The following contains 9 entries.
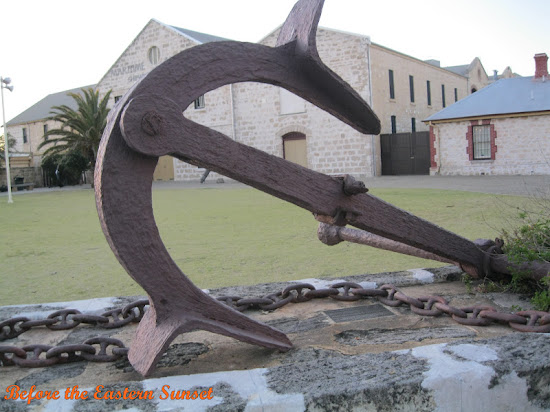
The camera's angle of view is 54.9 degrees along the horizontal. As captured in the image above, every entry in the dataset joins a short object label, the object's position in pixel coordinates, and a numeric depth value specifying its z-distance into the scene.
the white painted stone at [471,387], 2.06
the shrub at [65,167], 31.02
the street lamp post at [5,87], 19.28
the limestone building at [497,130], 20.15
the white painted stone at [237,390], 1.90
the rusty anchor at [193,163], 2.23
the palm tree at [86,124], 27.59
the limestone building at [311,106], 23.77
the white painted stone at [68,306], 3.31
